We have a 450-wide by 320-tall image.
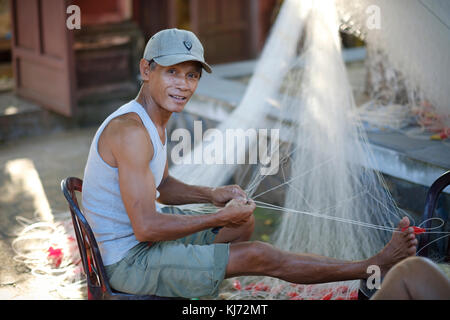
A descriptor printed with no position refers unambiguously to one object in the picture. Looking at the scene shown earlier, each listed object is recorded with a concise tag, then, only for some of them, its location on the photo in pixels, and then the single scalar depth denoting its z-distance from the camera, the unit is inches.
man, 93.7
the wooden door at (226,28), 349.4
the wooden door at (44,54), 255.6
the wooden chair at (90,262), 93.7
